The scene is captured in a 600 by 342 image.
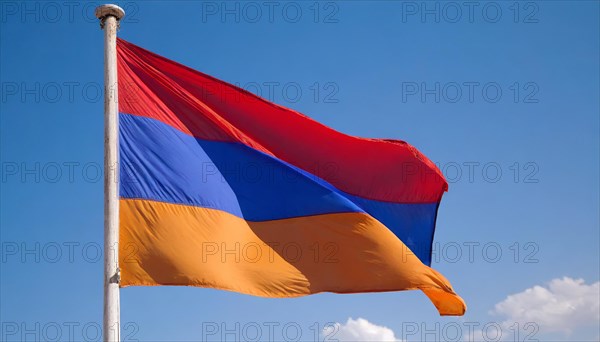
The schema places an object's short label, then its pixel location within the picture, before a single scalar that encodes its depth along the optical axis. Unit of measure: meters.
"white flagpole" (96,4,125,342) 12.02
